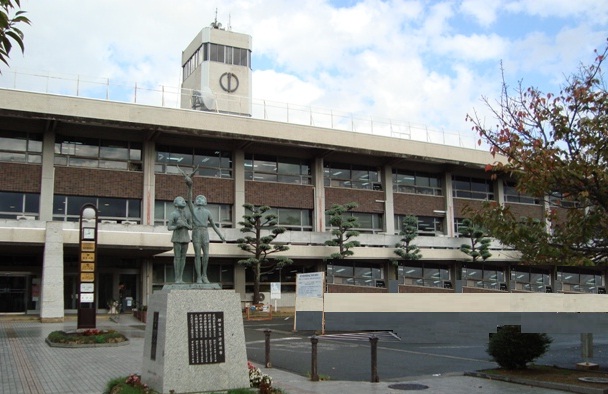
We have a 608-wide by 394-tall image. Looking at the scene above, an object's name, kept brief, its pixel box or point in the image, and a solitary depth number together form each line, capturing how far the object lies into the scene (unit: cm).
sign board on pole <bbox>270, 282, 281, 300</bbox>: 3132
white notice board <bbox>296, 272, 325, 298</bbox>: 2432
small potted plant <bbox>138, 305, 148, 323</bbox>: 2891
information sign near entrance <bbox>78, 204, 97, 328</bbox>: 2177
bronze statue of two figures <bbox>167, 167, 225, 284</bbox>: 1146
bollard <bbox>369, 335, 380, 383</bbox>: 1254
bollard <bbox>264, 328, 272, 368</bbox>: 1499
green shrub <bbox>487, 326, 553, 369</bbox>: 1308
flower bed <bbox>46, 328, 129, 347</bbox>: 1889
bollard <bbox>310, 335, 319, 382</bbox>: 1275
